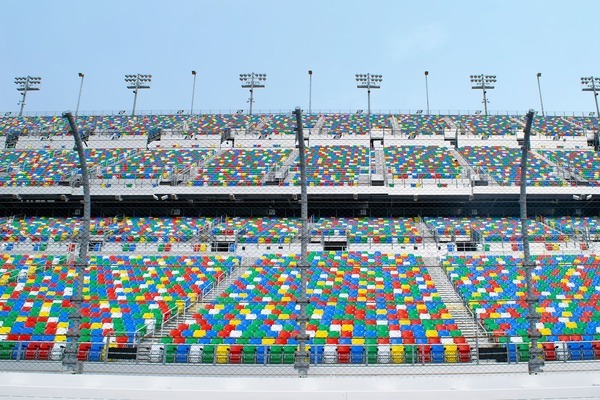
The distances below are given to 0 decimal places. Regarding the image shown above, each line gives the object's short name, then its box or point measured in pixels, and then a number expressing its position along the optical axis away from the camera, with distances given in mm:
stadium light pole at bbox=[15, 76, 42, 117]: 54409
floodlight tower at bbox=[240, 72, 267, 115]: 54156
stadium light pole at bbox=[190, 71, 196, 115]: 48959
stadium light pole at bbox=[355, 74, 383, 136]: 51906
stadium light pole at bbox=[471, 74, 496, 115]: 52312
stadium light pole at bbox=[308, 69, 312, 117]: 51259
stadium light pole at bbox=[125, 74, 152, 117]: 53472
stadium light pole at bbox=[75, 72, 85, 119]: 50128
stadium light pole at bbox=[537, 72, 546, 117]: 50469
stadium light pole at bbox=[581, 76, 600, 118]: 50978
